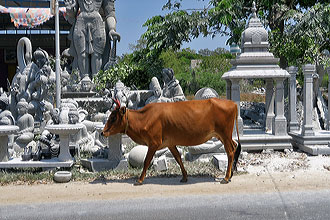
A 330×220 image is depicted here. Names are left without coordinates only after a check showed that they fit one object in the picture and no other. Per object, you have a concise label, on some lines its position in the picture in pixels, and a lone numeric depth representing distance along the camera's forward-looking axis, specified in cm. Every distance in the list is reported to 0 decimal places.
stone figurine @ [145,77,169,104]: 1130
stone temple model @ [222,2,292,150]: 933
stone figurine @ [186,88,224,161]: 848
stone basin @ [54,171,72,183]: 682
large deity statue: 1608
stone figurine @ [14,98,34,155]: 922
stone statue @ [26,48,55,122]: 1040
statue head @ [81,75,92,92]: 1434
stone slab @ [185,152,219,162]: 851
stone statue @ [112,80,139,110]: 999
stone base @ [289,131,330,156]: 913
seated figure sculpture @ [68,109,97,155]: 902
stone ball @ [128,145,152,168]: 772
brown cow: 642
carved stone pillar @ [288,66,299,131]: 1080
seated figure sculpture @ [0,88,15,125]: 839
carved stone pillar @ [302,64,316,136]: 966
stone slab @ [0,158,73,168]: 729
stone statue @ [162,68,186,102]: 1135
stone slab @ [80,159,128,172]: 755
